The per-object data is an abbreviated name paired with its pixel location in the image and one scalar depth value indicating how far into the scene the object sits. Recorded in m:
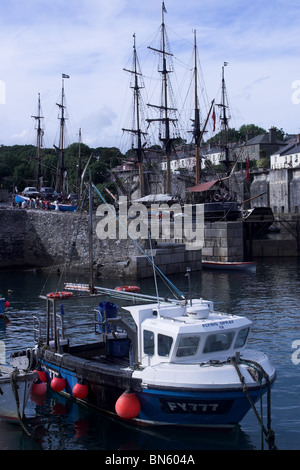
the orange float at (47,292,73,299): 14.89
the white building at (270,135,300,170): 75.31
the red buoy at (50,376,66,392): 13.48
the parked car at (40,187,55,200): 54.66
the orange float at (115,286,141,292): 23.57
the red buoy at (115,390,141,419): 11.32
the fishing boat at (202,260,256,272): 37.12
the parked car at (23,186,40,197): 55.47
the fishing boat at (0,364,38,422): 12.37
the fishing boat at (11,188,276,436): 10.91
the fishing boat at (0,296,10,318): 23.41
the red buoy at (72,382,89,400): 12.74
